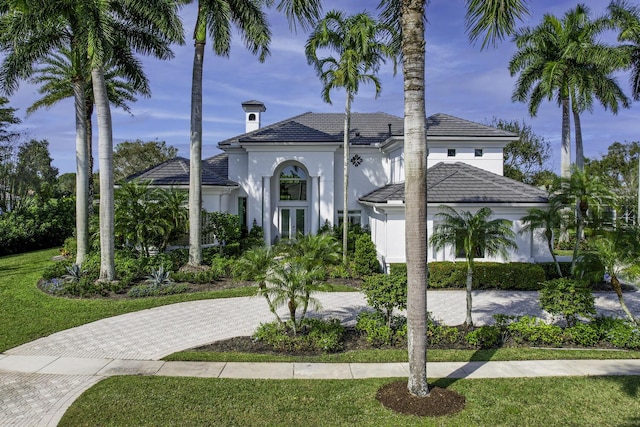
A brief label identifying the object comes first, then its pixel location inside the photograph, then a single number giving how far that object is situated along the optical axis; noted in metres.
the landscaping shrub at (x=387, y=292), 10.23
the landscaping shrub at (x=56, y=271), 16.78
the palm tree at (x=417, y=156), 6.88
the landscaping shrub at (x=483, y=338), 9.95
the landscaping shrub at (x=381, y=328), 10.03
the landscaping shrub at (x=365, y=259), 18.66
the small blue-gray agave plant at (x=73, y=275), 16.00
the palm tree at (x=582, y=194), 16.20
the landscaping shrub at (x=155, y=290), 14.79
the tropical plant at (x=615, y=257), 10.14
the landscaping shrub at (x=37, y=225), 25.29
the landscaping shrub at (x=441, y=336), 10.09
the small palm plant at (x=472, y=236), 11.04
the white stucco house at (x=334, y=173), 18.86
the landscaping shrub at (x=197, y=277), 16.58
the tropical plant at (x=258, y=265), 10.16
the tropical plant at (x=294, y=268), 9.80
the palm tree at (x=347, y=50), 18.30
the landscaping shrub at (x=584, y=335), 10.09
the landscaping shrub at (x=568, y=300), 10.22
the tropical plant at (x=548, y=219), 16.11
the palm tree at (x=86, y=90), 18.34
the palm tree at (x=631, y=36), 22.72
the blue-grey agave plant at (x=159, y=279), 15.64
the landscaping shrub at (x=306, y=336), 9.71
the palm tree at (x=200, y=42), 17.39
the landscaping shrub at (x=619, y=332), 9.90
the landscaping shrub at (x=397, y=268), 16.26
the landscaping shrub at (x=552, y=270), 17.50
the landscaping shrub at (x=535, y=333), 10.10
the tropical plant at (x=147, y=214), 17.83
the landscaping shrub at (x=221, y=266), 17.34
